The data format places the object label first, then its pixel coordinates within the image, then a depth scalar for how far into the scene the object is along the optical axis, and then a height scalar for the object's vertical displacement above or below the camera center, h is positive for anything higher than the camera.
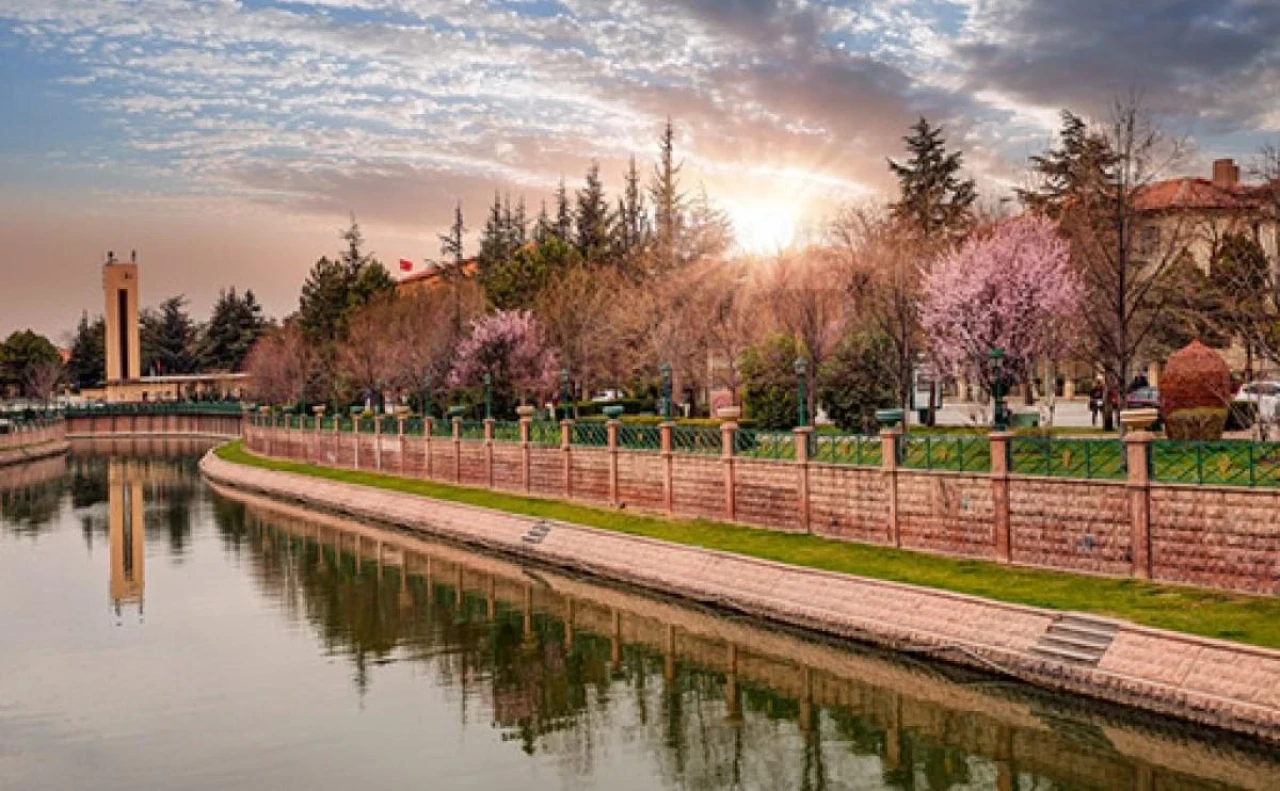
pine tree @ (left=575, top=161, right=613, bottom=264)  83.38 +12.06
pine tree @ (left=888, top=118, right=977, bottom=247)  64.19 +10.35
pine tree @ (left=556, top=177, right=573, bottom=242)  93.31 +13.08
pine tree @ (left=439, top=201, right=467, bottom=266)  95.38 +11.69
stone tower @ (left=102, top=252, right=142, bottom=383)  128.12 +8.40
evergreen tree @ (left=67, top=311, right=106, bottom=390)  146.12 +4.68
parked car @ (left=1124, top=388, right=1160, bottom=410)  47.75 -1.08
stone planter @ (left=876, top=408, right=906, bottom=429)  27.86 -0.85
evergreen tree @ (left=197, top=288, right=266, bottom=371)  140.75 +7.44
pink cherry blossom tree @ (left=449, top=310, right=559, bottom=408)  63.88 +1.58
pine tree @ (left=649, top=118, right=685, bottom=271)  71.56 +11.41
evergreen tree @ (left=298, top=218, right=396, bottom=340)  92.44 +8.04
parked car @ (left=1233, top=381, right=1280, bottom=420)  32.44 -0.77
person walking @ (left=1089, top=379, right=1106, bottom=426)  46.07 -1.09
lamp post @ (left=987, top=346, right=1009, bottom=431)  25.47 -0.40
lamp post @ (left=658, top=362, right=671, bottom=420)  37.00 -0.28
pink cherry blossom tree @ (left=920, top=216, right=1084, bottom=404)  39.75 +2.37
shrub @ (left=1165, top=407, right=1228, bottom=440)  29.77 -1.28
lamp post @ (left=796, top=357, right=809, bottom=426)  31.00 -0.12
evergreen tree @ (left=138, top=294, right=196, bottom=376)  149.38 +6.42
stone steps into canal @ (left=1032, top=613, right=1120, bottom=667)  19.12 -4.29
